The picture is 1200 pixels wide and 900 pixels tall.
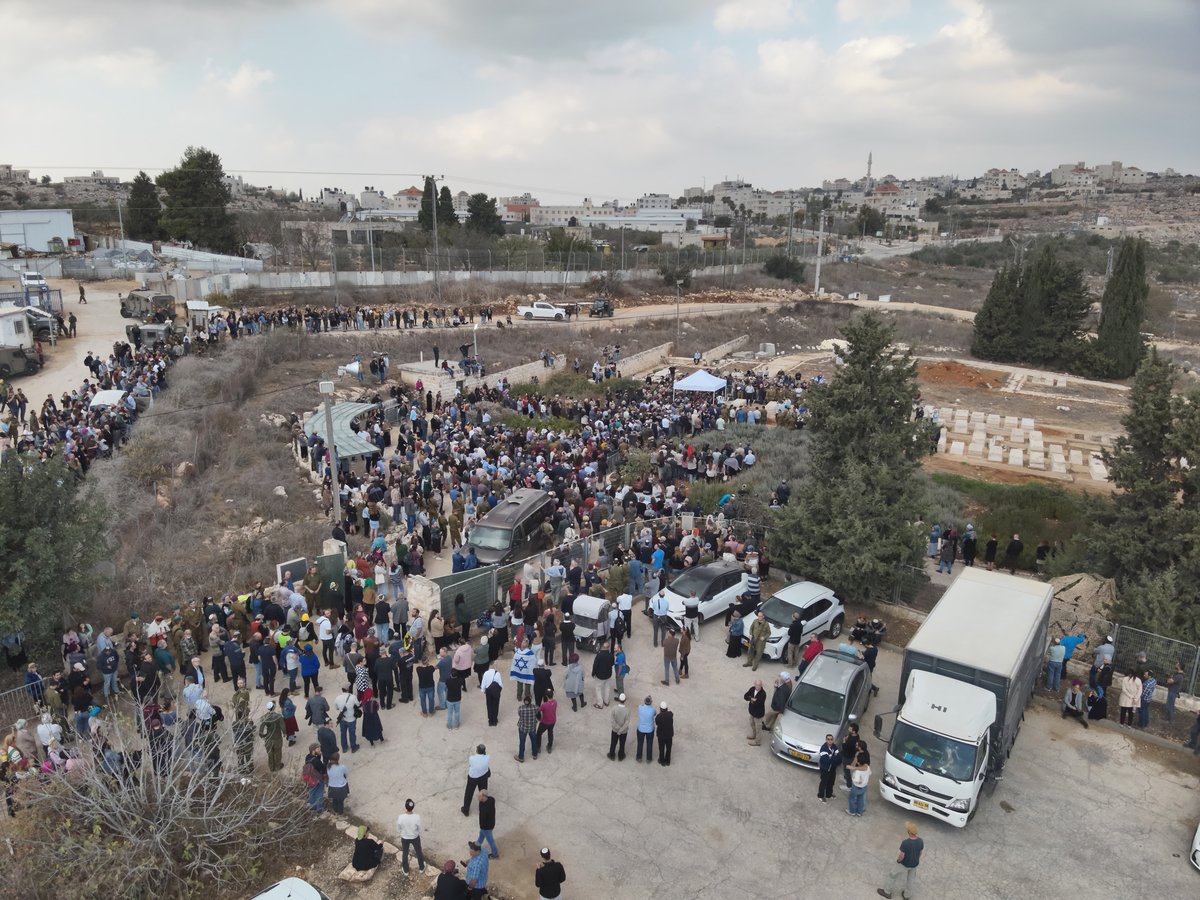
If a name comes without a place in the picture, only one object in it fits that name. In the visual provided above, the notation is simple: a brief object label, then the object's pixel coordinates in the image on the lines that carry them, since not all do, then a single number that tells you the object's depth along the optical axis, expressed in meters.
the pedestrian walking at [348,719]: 11.84
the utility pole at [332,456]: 17.88
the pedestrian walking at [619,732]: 11.80
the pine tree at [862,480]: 16.64
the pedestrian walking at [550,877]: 8.70
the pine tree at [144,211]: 68.00
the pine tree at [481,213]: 81.00
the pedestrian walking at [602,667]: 13.02
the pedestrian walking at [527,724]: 11.82
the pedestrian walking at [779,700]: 12.75
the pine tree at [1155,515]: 14.18
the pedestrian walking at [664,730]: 11.73
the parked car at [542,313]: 51.81
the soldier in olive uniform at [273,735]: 11.12
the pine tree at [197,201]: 63.94
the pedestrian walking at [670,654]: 13.94
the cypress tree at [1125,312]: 43.72
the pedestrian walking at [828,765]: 11.14
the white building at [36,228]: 57.19
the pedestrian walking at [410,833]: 9.58
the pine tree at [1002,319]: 48.19
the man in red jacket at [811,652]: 14.02
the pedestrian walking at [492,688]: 12.50
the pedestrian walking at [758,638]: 14.55
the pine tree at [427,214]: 78.19
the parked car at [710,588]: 15.92
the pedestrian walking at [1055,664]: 14.16
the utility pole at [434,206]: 54.12
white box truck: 10.76
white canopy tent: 31.77
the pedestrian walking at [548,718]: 11.95
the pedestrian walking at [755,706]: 12.51
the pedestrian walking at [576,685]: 13.24
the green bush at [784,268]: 81.94
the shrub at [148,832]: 9.09
